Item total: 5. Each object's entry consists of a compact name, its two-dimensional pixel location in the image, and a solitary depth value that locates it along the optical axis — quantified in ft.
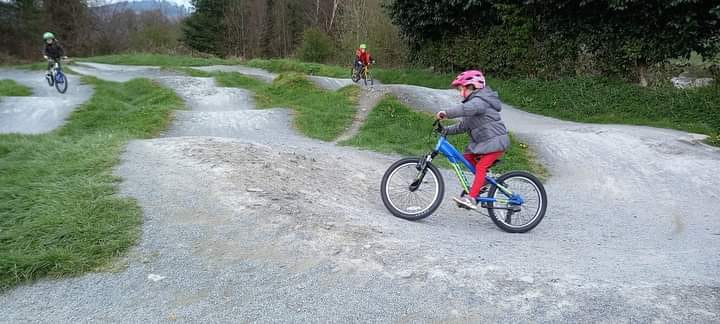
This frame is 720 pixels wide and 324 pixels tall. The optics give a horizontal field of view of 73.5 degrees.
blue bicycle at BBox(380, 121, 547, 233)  16.34
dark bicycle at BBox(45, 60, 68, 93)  51.03
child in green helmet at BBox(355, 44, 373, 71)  66.54
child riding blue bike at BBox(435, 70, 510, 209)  15.62
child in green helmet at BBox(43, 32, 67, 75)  50.06
